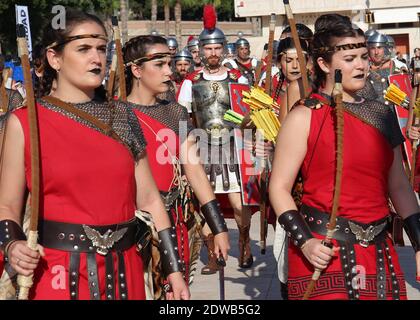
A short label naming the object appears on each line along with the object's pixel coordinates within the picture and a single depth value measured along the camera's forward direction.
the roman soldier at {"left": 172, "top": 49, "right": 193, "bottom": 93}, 15.60
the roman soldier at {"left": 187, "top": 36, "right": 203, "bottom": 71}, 19.17
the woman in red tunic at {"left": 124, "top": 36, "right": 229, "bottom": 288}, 6.36
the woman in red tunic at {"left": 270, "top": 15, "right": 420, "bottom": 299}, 4.71
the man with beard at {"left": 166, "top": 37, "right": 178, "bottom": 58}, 20.00
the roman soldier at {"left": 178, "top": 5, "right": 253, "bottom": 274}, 9.79
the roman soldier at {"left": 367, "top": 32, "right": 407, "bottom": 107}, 11.41
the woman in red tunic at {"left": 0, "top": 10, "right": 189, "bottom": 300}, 4.14
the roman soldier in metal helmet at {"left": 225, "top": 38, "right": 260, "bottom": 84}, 18.51
